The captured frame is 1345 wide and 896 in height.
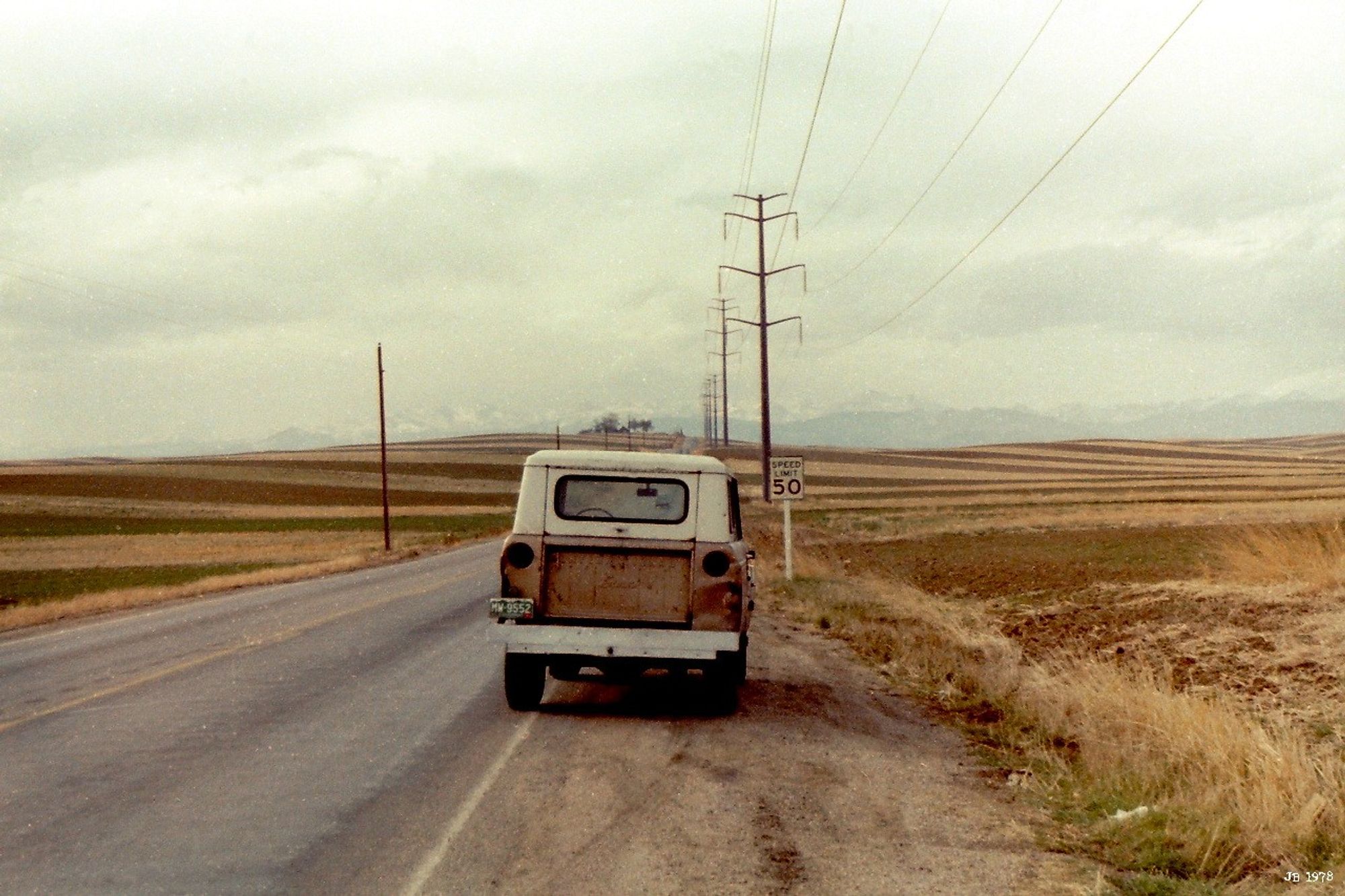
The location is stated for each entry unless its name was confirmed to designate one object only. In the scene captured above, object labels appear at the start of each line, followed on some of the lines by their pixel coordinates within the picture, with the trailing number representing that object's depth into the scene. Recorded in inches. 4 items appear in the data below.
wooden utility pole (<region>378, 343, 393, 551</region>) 1723.8
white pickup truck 376.2
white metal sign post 916.0
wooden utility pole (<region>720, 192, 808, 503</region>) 1683.1
